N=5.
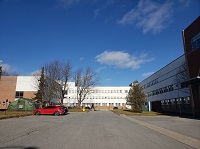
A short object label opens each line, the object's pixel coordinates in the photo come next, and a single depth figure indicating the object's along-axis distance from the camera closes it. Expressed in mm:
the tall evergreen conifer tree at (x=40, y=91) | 40636
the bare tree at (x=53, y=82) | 40862
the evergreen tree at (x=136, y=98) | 29572
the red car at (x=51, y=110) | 23802
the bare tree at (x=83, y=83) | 48374
